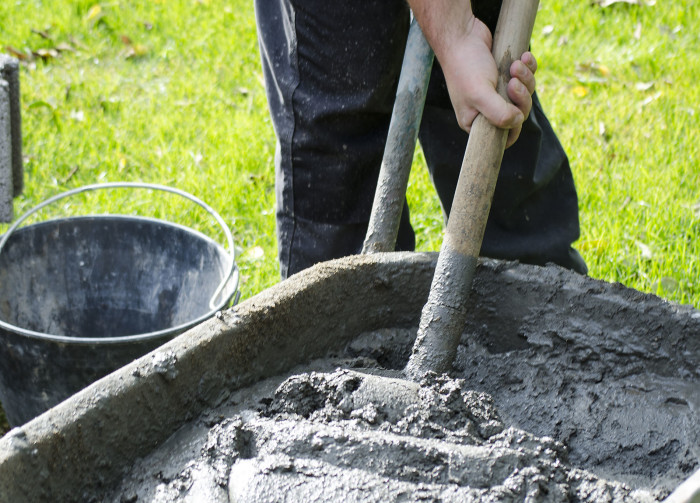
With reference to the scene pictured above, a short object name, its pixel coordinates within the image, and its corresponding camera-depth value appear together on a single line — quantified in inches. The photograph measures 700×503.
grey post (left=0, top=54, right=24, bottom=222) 185.9
